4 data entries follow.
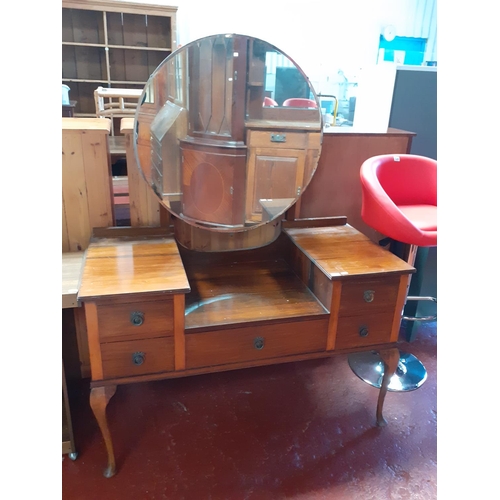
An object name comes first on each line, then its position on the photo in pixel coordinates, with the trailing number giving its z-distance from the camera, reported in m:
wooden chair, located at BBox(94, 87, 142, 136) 2.25
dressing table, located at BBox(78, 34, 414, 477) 1.25
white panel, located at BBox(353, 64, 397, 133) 2.14
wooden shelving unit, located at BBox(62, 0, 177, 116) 4.12
